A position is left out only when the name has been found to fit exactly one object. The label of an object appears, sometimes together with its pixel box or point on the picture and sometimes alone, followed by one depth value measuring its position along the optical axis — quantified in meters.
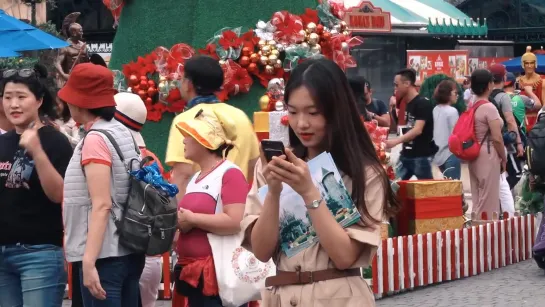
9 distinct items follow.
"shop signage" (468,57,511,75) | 29.04
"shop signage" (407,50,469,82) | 26.66
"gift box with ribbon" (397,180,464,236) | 9.83
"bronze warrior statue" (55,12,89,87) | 14.66
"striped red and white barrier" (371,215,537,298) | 9.17
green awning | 29.75
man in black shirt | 12.48
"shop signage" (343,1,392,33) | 26.57
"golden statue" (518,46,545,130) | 18.28
